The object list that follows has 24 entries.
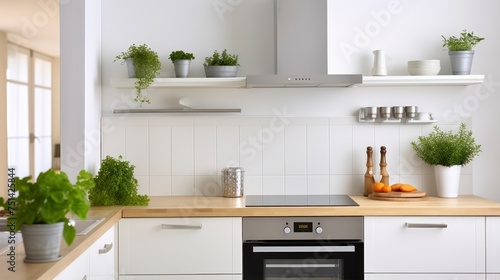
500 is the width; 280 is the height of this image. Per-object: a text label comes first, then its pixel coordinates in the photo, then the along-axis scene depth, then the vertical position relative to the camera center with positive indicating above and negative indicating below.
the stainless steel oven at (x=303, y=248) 3.50 -0.59
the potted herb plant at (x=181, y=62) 3.95 +0.46
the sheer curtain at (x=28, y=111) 8.32 +0.38
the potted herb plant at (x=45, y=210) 2.05 -0.23
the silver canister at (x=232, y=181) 3.94 -0.26
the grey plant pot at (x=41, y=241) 2.09 -0.33
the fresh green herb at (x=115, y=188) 3.64 -0.28
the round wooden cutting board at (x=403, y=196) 3.73 -0.34
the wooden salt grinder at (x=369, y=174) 4.01 -0.23
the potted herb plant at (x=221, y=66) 3.95 +0.43
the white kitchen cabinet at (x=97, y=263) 2.44 -0.52
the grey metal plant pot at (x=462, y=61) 3.96 +0.46
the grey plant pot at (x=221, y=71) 3.94 +0.40
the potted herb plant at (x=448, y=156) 3.91 -0.12
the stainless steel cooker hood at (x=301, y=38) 3.90 +0.59
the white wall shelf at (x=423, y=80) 3.87 +0.34
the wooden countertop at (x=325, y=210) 3.48 -0.39
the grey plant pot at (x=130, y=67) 3.95 +0.43
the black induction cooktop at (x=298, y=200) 3.65 -0.37
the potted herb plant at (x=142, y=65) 3.86 +0.43
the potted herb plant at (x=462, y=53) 3.96 +0.50
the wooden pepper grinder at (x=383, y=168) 4.01 -0.19
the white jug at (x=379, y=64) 3.96 +0.44
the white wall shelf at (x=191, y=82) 3.88 +0.33
